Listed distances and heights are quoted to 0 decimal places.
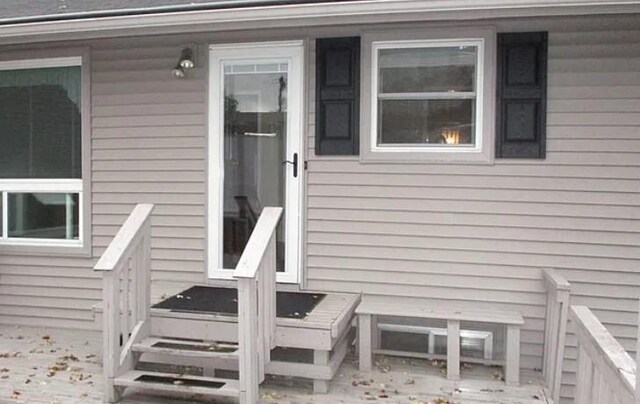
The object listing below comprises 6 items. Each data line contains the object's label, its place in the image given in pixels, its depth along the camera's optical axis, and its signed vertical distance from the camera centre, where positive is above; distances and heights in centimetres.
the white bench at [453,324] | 351 -97
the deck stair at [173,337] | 298 -91
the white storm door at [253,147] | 425 +21
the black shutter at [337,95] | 411 +61
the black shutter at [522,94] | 385 +59
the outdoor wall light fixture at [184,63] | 429 +86
